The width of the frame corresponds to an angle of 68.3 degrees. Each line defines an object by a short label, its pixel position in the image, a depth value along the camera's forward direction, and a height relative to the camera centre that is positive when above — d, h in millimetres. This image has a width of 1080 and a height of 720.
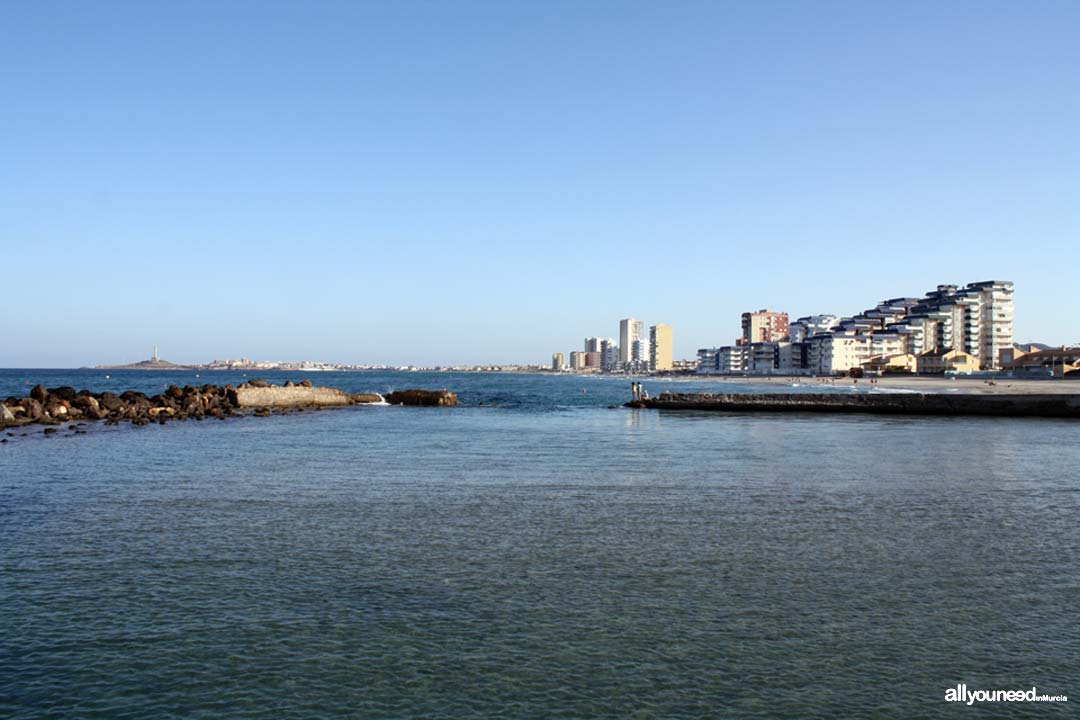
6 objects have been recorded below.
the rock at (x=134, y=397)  62869 -2055
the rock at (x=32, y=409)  50062 -2425
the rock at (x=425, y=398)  80825 -2500
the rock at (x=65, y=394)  59156 -1745
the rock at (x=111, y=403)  58012 -2334
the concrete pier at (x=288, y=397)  70438 -2328
